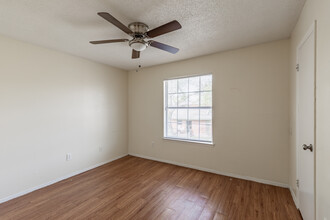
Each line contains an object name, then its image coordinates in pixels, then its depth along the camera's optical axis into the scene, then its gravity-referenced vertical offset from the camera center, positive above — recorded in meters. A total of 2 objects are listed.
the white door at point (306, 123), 1.44 -0.13
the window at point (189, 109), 3.23 +0.02
